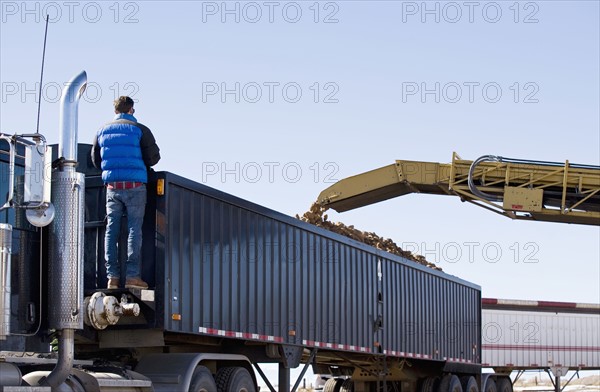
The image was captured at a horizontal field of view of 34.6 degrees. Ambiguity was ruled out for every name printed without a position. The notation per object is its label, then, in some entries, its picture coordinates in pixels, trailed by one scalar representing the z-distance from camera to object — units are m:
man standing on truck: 9.82
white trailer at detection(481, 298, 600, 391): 32.78
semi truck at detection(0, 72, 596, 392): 8.44
